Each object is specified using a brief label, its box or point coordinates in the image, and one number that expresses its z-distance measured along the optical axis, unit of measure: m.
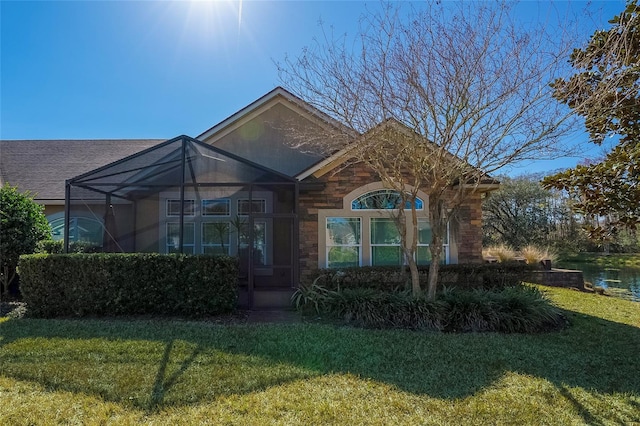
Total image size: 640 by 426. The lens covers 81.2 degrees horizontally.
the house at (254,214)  10.16
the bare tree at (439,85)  7.57
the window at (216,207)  11.38
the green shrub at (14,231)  10.08
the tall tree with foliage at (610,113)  4.80
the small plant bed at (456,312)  7.82
